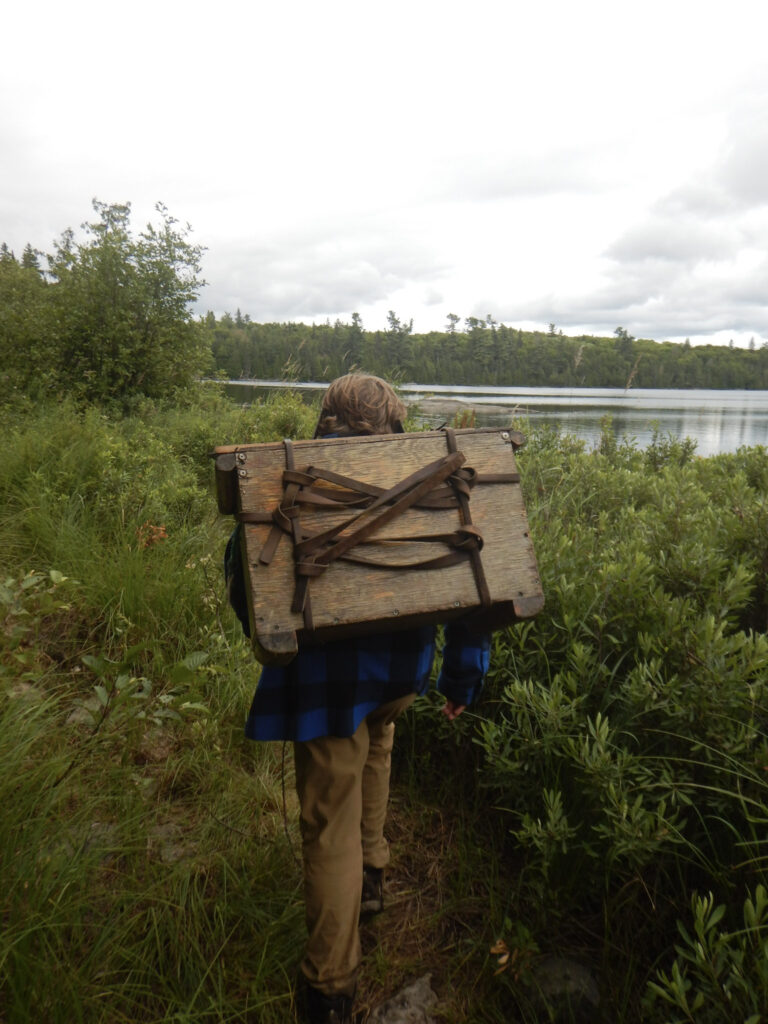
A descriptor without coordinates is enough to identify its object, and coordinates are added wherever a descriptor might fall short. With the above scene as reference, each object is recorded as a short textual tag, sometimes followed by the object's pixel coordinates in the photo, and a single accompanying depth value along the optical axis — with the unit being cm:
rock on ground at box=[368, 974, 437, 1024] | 176
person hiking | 164
